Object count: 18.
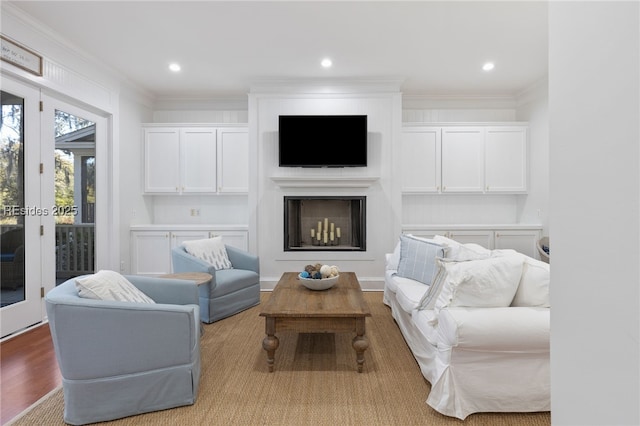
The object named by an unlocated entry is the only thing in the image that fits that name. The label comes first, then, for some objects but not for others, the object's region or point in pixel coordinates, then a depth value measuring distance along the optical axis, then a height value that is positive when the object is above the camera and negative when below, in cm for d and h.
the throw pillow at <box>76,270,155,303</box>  198 -45
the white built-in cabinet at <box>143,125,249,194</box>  500 +74
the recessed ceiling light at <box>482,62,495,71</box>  415 +173
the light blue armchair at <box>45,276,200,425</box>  182 -77
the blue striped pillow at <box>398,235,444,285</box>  307 -43
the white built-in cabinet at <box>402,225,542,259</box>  473 -33
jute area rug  191 -111
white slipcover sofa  185 -68
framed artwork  291 +135
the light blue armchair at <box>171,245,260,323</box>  340 -74
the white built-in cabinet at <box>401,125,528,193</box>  497 +73
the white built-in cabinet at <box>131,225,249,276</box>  480 -43
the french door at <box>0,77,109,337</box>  308 +15
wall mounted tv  459 +93
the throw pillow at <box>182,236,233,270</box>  376 -43
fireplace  485 -17
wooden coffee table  240 -75
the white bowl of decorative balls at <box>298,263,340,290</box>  293 -56
